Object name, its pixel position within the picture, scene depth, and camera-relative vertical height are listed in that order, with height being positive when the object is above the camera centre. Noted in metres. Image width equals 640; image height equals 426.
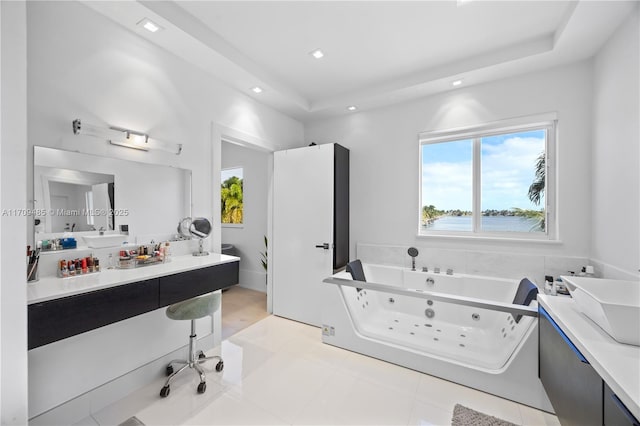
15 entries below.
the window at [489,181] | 2.66 +0.34
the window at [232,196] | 4.75 +0.29
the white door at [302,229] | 3.13 -0.22
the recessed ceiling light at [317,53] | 2.43 +1.50
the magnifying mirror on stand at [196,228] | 2.33 -0.15
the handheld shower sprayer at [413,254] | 3.00 -0.49
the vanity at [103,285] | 1.44 -0.45
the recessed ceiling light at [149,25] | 1.86 +1.36
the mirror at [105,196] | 1.63 +0.11
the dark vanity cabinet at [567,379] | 1.03 -0.80
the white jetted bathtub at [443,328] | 1.88 -1.13
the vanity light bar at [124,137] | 1.73 +0.56
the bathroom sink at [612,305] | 1.04 -0.44
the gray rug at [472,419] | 1.65 -1.35
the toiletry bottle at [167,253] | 2.11 -0.34
